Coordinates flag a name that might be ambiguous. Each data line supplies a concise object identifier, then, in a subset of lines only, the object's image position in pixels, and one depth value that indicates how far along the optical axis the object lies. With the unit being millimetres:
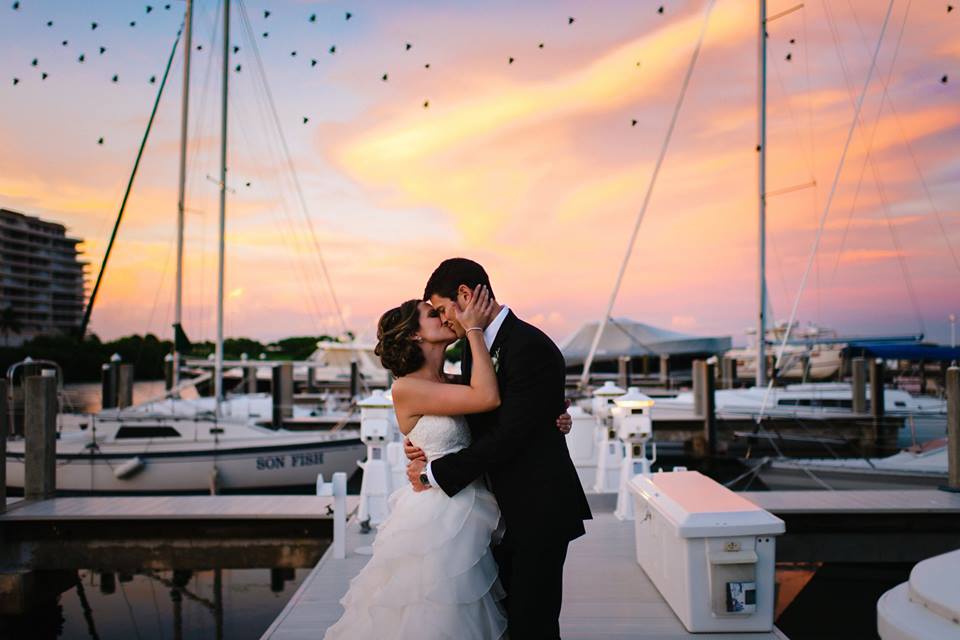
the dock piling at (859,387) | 20255
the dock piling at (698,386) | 19191
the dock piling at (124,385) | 18297
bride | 3053
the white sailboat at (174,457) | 14109
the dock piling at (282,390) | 19141
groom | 2889
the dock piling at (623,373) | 27369
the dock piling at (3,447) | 7725
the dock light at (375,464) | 6984
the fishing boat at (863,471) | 12336
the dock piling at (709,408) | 17469
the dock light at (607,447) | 9109
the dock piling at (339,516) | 6109
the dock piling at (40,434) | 8312
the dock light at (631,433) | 7758
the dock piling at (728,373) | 28156
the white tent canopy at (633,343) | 46688
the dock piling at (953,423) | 8538
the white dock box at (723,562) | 4434
